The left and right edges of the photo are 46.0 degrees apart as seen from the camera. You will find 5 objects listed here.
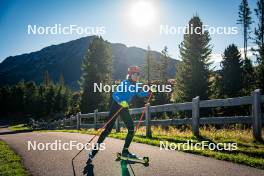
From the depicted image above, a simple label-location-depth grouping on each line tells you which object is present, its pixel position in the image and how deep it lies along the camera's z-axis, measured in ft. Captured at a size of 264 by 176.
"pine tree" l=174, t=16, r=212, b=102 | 115.24
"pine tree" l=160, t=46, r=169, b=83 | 252.69
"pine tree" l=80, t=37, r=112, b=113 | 151.84
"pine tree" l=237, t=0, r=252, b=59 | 233.96
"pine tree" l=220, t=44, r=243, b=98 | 128.36
